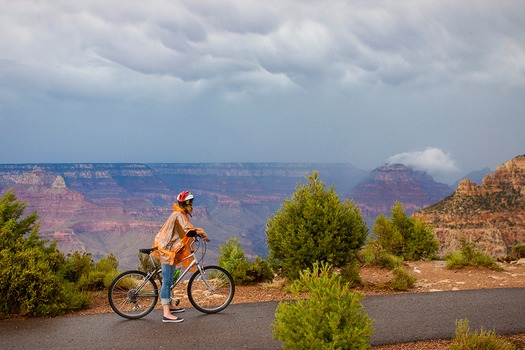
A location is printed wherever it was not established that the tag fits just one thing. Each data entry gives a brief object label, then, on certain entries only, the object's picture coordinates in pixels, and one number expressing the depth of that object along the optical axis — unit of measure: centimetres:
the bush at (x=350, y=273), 1127
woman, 880
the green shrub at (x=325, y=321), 535
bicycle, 898
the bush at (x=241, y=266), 1216
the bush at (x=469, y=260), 1427
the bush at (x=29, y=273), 916
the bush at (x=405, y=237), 1773
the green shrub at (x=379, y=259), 1495
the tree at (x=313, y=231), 1078
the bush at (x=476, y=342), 654
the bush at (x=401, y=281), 1138
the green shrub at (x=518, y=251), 1719
